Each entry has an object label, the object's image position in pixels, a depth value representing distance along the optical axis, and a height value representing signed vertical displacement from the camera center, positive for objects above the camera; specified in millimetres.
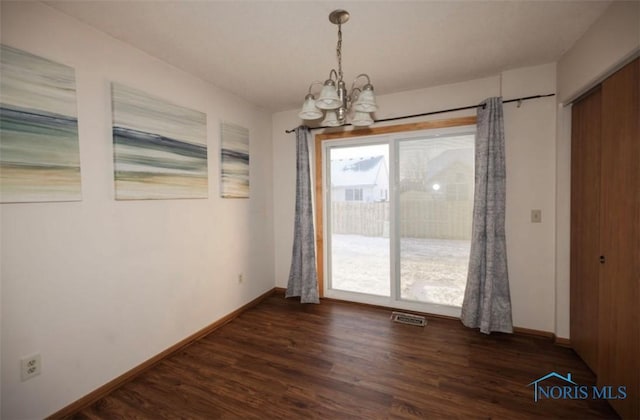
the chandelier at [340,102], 1556 +620
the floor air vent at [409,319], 2845 -1288
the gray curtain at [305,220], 3404 -213
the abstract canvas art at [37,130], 1454 +453
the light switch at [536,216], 2516 -154
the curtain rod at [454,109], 2472 +957
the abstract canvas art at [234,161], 2904 +499
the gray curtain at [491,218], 2529 -170
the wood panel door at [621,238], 1512 -243
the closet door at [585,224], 1976 -198
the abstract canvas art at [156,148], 1972 +482
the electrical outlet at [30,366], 1522 -921
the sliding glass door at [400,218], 2949 -190
